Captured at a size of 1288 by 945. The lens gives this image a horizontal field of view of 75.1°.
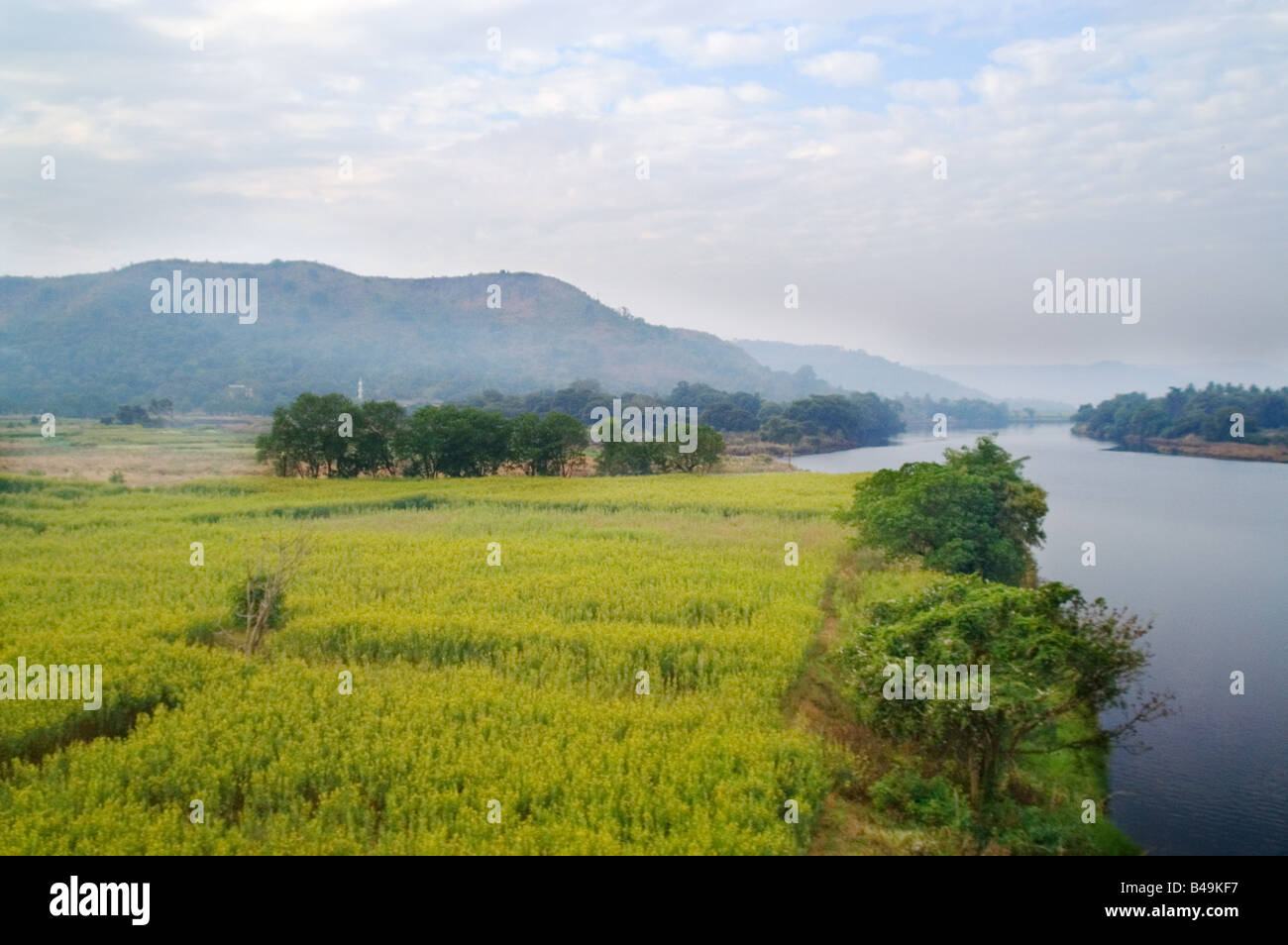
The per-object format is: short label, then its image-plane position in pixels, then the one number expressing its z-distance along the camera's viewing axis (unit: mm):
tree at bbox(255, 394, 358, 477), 44062
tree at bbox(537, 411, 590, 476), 49469
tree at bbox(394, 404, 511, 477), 45750
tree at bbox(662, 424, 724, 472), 52125
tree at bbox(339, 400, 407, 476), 45375
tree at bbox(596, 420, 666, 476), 51406
